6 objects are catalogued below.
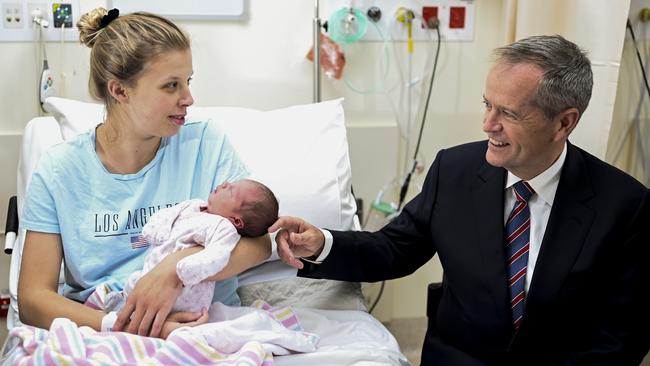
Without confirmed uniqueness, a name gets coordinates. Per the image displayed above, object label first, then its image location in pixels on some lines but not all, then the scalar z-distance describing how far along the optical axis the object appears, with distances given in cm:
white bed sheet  155
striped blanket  133
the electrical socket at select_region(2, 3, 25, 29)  229
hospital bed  188
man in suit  154
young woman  161
